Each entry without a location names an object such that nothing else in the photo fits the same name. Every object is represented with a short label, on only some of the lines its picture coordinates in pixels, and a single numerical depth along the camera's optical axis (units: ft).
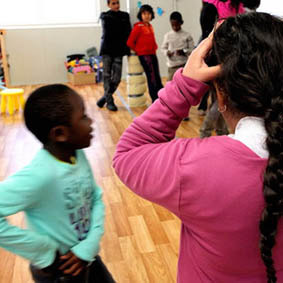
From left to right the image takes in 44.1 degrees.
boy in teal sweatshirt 3.11
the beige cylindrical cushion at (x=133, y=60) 15.87
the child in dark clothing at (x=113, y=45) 15.23
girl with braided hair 1.82
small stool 16.23
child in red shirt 15.05
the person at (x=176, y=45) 14.33
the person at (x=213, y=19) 9.42
